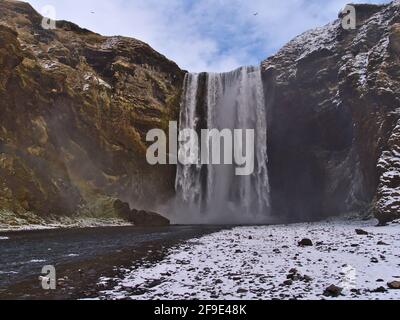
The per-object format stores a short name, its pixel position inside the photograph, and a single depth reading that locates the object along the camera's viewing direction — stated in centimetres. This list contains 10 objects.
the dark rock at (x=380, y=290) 823
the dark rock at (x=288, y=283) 930
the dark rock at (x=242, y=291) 887
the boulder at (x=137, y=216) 4538
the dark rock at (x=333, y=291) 814
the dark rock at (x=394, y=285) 830
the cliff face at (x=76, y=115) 4053
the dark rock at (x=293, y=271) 1041
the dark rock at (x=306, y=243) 1708
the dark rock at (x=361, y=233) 2024
